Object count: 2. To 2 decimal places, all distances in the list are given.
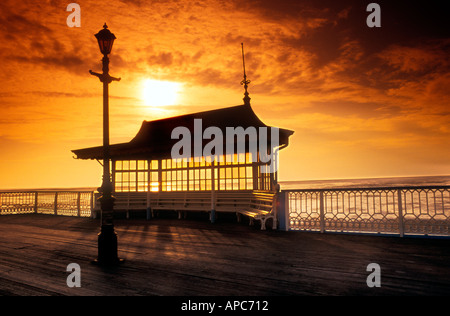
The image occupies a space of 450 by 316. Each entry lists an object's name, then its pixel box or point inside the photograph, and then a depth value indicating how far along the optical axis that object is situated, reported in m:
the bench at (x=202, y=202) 9.82
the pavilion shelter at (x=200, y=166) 11.03
